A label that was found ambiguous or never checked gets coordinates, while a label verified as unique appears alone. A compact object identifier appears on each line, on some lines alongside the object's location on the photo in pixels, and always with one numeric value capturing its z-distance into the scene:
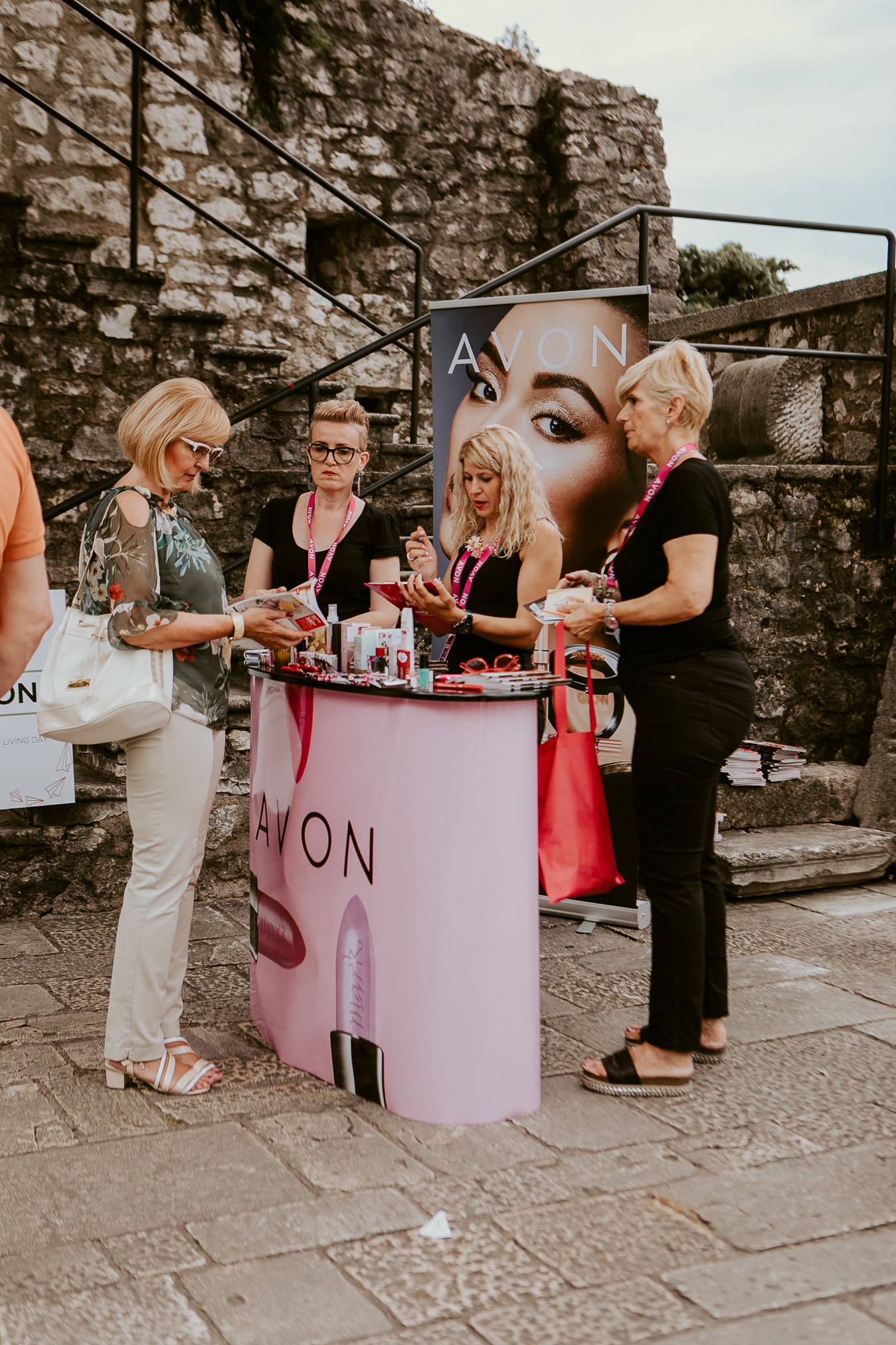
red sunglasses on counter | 2.96
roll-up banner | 4.11
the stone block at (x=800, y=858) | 4.59
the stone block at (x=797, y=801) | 4.96
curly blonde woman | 3.45
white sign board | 4.28
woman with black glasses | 3.54
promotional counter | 2.56
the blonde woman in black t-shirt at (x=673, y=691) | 2.76
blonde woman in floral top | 2.71
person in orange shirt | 1.99
